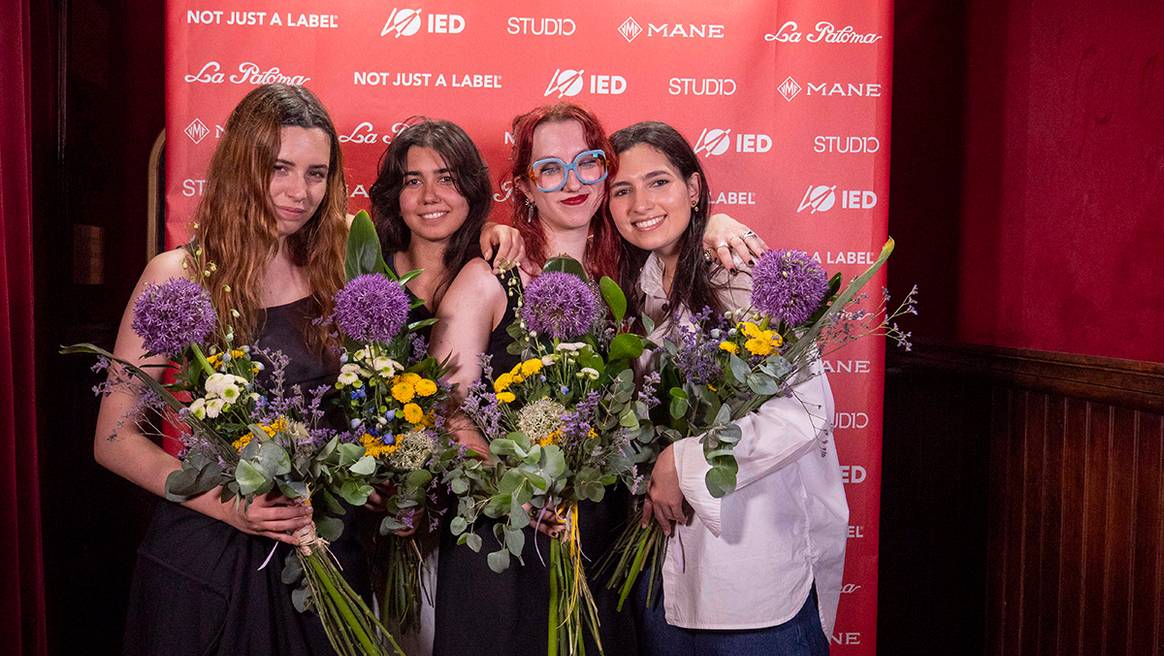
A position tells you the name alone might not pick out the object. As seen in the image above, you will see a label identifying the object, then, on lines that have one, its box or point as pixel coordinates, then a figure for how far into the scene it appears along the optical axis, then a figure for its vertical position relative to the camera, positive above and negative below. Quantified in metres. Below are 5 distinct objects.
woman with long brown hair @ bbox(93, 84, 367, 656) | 1.66 -0.08
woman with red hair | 1.75 -0.05
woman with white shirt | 1.68 -0.47
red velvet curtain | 2.35 -0.19
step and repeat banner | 2.31 +0.58
